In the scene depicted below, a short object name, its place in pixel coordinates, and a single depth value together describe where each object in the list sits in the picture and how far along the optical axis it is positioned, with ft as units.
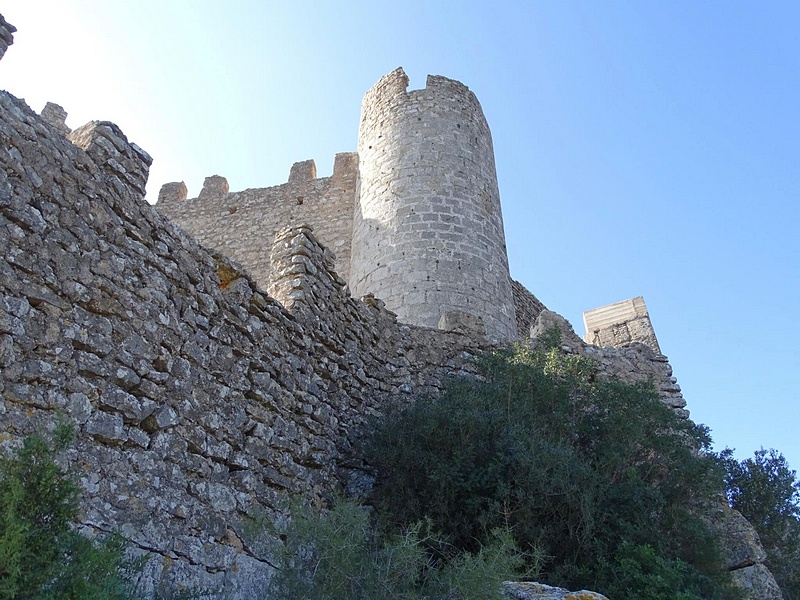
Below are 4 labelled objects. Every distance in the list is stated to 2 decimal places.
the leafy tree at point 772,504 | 22.38
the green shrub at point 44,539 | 7.41
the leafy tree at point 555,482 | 16.16
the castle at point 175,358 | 11.15
